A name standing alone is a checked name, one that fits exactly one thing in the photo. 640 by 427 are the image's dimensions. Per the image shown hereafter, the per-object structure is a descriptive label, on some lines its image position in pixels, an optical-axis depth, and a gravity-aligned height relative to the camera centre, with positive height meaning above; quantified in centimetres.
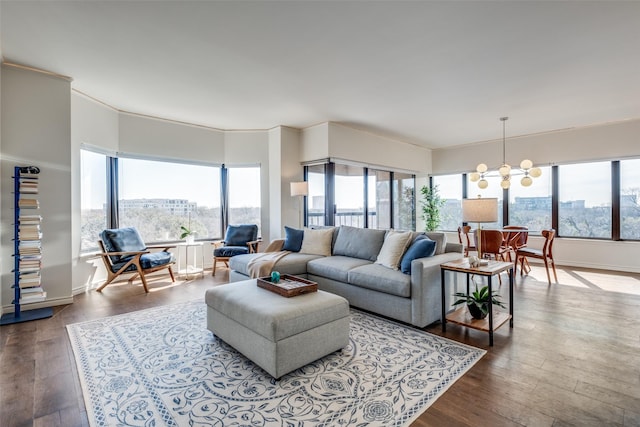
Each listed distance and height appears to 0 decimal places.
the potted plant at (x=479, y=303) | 287 -86
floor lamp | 553 +44
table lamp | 304 +2
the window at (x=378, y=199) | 681 +30
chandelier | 519 +67
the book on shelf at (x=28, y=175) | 340 +43
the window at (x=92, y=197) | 454 +25
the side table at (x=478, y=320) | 269 -98
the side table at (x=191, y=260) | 561 -89
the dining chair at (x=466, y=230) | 542 -35
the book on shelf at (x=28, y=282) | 333 -75
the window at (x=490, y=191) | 705 +49
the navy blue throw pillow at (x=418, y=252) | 315 -42
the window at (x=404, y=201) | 752 +27
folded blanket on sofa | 385 -67
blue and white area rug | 177 -116
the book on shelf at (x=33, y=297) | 334 -92
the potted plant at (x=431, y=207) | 770 +12
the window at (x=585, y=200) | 582 +22
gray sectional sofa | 296 -68
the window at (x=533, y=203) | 642 +18
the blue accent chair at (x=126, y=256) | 435 -63
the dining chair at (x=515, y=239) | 520 -48
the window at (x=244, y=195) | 633 +37
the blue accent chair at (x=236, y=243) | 526 -55
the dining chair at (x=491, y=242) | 460 -46
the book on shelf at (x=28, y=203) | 333 +12
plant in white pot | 541 -39
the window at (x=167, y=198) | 526 +28
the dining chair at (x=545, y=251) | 477 -65
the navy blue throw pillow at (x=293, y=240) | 471 -43
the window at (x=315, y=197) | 605 +31
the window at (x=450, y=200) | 770 +30
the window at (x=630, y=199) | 551 +21
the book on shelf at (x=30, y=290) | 337 -85
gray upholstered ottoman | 210 -84
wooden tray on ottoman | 253 -64
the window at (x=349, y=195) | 615 +35
